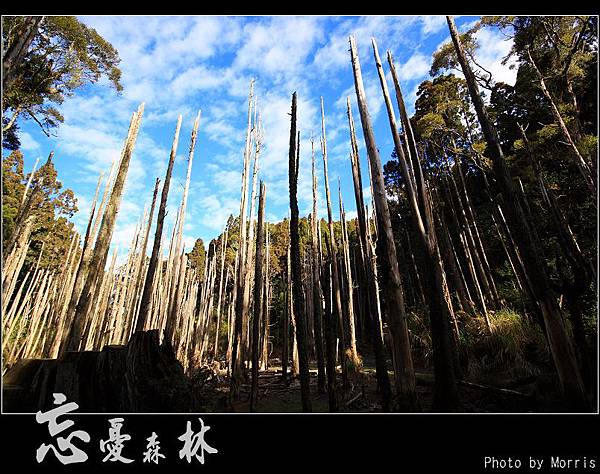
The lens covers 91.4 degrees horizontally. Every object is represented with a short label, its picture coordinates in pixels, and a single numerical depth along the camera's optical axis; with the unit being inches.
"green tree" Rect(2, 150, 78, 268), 515.5
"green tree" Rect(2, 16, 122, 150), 331.9
